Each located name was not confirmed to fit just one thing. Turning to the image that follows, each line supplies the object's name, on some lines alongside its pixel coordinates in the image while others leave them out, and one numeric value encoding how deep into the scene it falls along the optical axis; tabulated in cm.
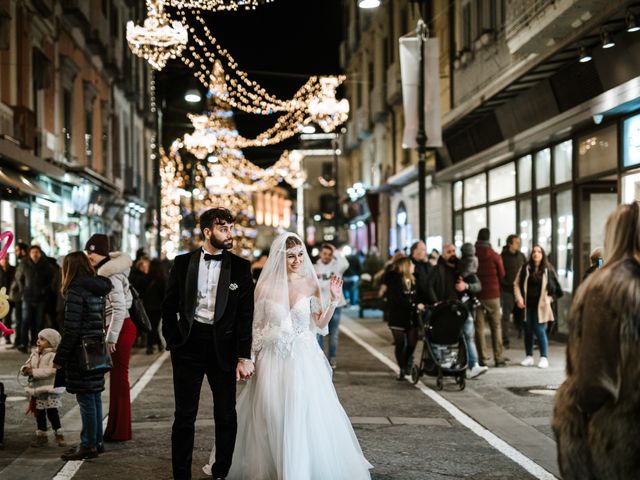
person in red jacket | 1438
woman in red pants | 855
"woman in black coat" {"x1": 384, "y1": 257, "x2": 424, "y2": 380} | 1311
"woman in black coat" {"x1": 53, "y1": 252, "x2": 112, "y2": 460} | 800
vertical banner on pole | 1972
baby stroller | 1233
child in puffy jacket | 866
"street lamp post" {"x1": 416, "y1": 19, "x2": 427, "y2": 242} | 1889
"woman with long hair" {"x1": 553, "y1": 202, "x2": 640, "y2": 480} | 398
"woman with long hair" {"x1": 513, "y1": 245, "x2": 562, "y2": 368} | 1412
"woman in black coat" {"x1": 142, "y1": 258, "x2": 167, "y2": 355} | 1764
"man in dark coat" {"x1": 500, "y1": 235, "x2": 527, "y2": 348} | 1720
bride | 670
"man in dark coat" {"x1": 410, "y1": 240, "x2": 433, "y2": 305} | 1288
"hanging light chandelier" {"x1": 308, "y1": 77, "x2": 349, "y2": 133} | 3073
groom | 672
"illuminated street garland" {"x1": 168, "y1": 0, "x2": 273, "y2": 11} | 1736
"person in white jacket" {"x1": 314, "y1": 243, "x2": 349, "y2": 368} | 1447
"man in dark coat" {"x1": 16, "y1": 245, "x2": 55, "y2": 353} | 1778
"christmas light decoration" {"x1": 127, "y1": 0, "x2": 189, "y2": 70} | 2141
